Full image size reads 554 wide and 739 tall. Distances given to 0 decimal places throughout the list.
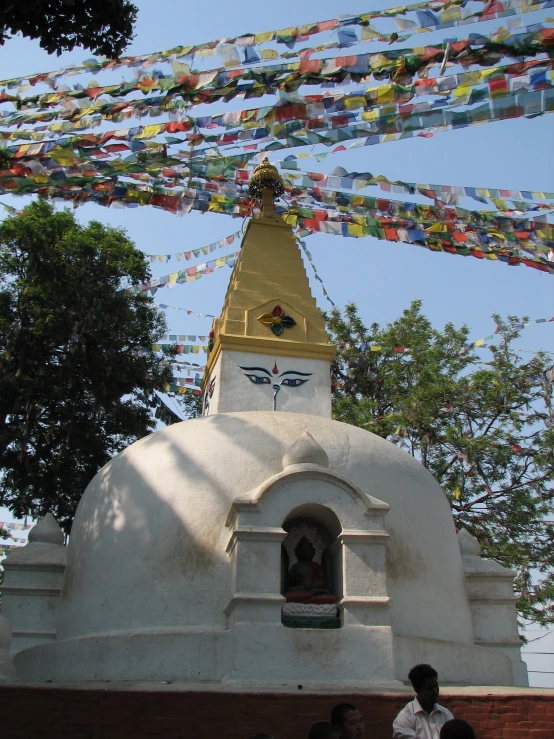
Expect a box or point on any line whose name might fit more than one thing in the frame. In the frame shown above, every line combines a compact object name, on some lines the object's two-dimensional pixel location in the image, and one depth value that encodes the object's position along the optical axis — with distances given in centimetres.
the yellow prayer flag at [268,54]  718
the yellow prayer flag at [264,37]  722
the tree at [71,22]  461
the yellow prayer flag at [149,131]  776
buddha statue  701
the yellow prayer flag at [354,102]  718
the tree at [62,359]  1407
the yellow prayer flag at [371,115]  721
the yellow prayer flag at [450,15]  662
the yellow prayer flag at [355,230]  1004
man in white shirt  394
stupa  671
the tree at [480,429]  1614
